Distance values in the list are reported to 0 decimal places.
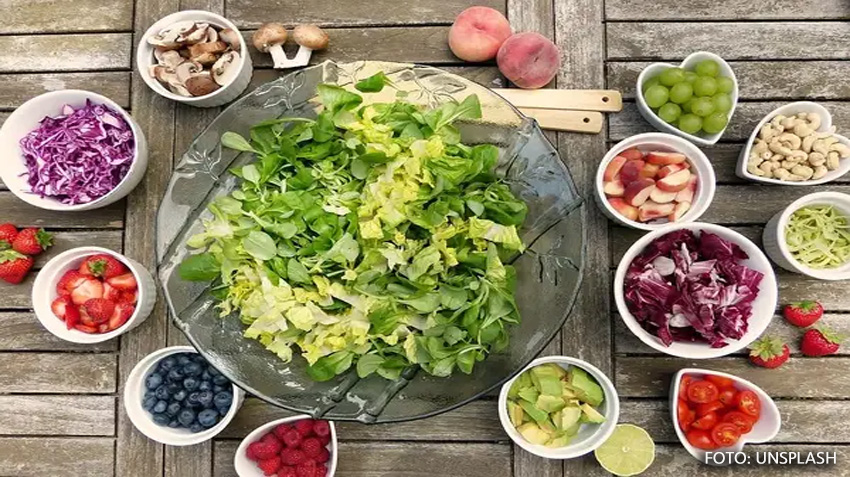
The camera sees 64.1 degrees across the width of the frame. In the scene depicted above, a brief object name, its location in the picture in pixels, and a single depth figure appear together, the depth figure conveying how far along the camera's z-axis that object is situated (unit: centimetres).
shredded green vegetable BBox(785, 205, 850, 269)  134
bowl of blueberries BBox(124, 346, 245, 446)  133
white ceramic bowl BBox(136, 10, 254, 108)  139
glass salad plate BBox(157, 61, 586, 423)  114
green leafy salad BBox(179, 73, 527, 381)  108
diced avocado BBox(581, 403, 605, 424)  131
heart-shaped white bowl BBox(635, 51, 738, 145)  137
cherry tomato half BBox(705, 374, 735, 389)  136
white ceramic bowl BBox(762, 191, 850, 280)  131
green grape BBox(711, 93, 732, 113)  134
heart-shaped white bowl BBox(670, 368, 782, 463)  133
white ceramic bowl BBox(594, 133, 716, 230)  133
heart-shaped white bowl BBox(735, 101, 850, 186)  136
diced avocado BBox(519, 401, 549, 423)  131
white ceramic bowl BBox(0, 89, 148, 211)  137
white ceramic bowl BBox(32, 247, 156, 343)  135
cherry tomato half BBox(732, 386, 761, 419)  133
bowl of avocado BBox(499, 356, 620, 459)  131
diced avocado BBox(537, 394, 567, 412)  130
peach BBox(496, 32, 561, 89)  137
